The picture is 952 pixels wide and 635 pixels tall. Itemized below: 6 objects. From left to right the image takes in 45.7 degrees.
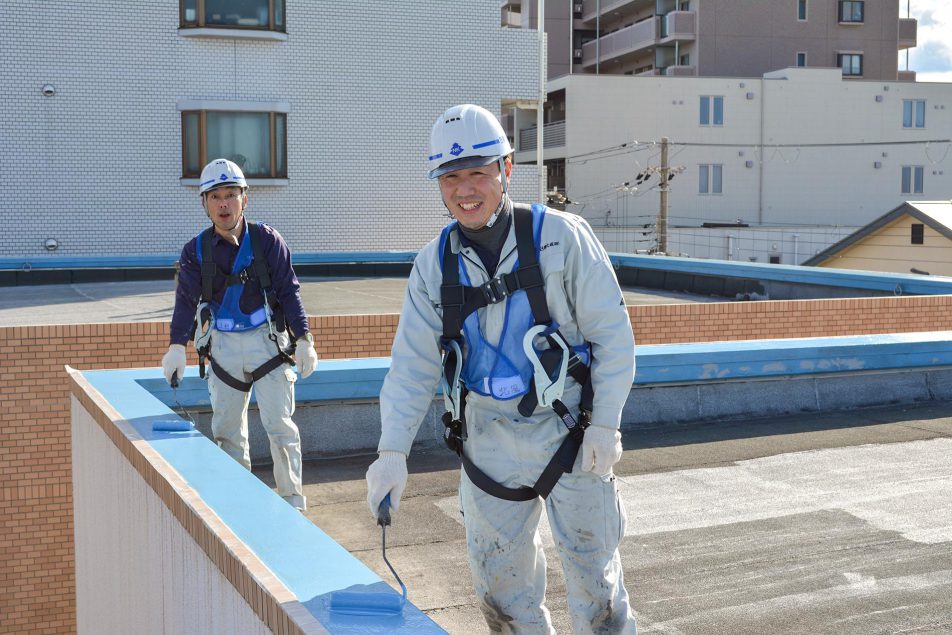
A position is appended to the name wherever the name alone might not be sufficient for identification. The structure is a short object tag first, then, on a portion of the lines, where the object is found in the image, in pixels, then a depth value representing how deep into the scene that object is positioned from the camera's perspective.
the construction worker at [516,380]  3.90
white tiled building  25.47
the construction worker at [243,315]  6.86
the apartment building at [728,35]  54.47
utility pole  42.53
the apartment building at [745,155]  49.72
